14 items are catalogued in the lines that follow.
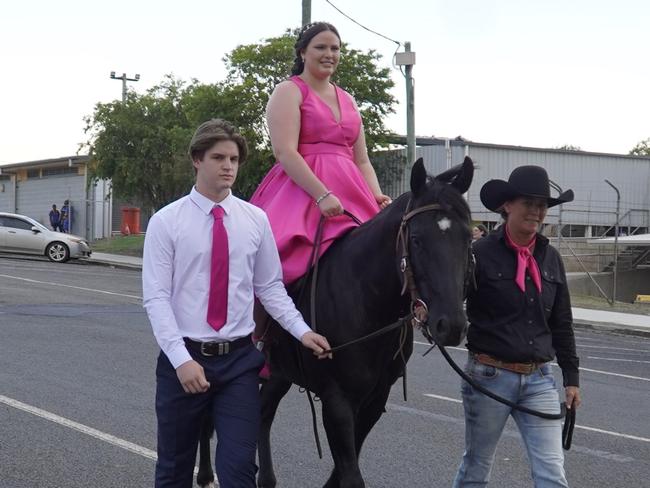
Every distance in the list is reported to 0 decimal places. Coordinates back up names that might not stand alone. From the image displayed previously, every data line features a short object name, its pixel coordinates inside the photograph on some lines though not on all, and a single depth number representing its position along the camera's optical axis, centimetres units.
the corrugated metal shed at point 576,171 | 3716
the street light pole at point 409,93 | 2222
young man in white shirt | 386
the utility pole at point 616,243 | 2209
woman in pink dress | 477
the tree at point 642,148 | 9144
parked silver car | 2989
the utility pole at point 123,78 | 4967
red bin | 4697
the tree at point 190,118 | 3169
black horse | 381
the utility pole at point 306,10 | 2252
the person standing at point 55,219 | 4353
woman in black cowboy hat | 434
